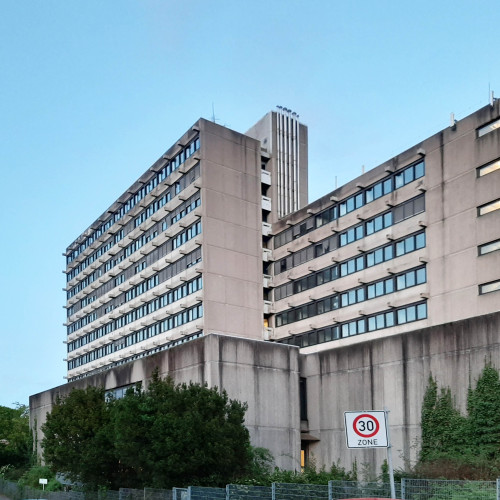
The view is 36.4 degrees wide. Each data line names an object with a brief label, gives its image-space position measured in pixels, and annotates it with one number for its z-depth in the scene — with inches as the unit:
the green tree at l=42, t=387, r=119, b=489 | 1459.2
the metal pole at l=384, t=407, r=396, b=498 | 542.2
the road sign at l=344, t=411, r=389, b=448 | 552.1
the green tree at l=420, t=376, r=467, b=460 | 1334.9
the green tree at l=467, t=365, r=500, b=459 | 1275.8
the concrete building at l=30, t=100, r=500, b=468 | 1611.7
